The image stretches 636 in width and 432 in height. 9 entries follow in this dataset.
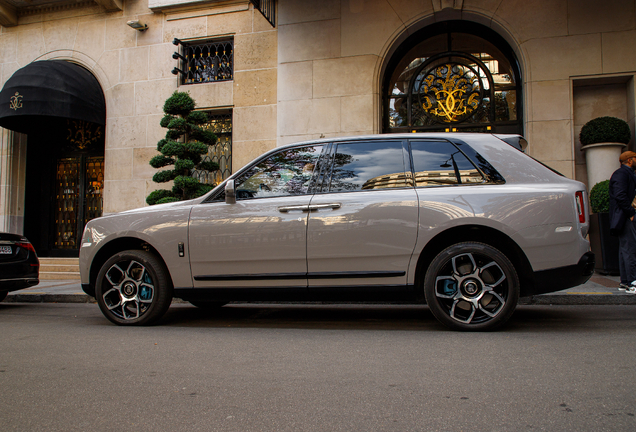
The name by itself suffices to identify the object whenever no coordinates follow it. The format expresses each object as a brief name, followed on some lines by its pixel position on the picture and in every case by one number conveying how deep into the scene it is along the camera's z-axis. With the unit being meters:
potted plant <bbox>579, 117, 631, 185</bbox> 9.08
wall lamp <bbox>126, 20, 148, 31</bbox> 12.10
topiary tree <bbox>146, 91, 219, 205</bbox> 9.74
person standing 6.16
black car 6.80
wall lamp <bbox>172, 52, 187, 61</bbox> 11.82
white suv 4.05
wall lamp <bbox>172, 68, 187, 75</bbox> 11.84
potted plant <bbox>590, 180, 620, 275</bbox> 7.79
